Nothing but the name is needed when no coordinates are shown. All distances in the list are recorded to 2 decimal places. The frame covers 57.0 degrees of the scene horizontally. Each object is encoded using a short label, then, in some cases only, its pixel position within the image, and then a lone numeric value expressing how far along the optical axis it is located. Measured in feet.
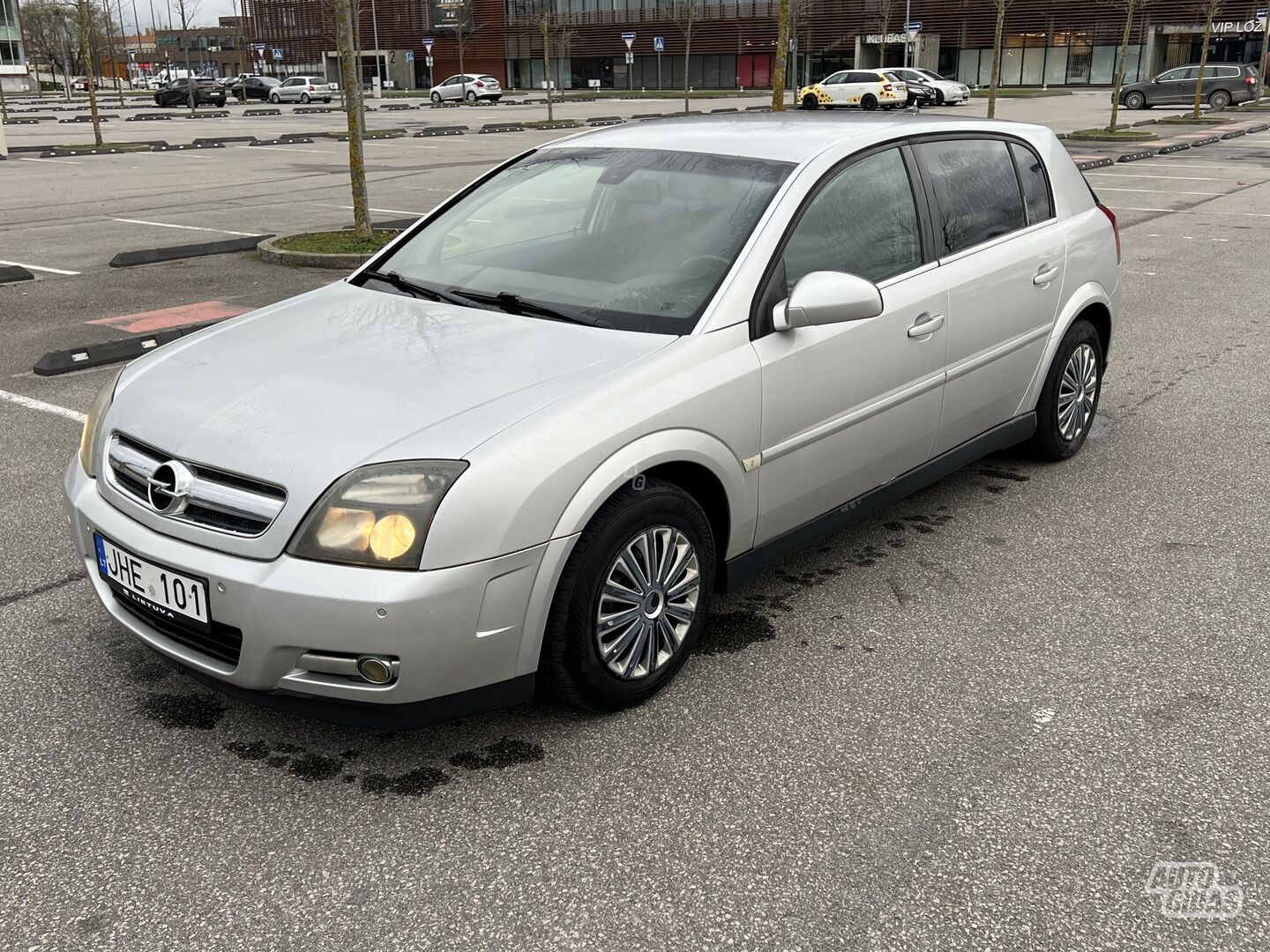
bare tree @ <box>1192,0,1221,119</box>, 115.75
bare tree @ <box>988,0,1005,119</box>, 85.71
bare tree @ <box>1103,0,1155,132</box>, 95.09
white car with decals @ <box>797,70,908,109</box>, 141.18
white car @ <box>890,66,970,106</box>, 149.48
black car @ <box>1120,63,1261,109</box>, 137.90
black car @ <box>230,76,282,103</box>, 219.22
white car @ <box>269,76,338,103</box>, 201.36
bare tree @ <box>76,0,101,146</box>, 87.73
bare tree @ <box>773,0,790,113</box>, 64.14
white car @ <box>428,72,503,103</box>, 190.49
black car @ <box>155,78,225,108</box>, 188.34
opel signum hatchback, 9.49
